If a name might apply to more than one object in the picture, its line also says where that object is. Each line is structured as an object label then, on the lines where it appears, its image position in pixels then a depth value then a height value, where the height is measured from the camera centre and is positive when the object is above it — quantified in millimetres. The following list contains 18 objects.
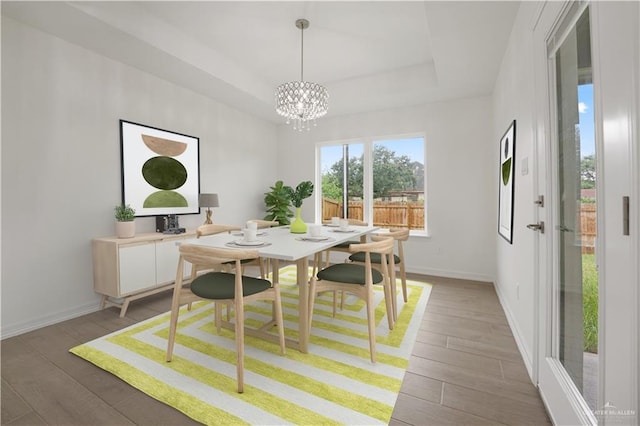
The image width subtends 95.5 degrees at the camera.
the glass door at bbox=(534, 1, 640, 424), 819 -20
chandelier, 2973 +1147
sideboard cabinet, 2682 -544
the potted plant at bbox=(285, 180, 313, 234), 2586 +110
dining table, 1794 -251
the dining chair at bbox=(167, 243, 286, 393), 1636 -499
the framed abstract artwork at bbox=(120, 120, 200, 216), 3158 +490
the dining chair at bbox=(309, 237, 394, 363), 1930 -519
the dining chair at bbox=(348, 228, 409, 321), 2592 -514
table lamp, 3770 +123
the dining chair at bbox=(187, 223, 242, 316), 2525 -213
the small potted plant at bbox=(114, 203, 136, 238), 2863 -103
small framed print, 2506 +236
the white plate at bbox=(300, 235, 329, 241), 2283 -231
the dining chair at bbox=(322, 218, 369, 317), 2690 -429
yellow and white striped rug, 1480 -1008
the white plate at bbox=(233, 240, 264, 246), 2039 -235
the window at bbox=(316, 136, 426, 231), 4527 +456
